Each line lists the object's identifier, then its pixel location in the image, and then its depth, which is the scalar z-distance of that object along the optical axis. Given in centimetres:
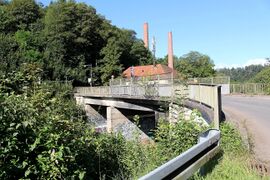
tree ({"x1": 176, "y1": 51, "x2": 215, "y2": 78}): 7171
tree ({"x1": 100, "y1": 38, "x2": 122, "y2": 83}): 5032
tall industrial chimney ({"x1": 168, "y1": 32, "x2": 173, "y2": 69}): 6413
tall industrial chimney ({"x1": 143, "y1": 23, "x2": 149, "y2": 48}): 7198
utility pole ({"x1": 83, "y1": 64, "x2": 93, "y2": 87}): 4759
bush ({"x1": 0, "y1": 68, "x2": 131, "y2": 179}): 343
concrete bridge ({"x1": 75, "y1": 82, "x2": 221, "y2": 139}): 781
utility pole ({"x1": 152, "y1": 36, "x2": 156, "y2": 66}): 4006
